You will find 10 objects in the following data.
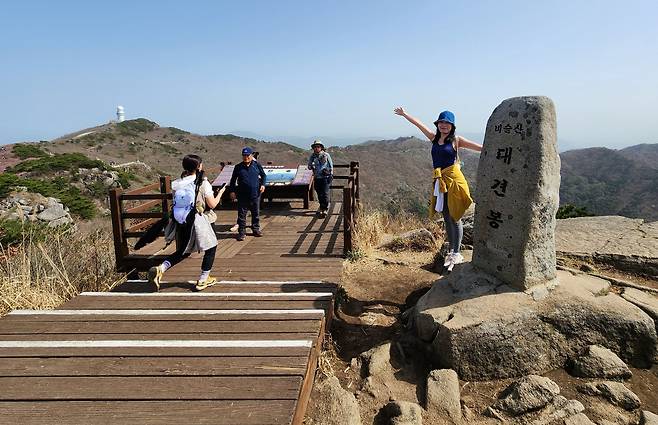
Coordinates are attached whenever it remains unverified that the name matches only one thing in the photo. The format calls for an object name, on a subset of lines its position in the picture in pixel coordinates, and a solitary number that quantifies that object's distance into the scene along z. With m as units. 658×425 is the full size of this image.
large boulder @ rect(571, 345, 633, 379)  3.51
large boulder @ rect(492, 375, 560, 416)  3.20
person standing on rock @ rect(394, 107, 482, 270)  4.62
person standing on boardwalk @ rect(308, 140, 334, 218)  8.67
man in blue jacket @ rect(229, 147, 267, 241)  7.01
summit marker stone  3.77
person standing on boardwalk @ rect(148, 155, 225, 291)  4.39
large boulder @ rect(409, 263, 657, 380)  3.62
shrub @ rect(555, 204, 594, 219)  10.38
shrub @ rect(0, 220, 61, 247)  7.91
